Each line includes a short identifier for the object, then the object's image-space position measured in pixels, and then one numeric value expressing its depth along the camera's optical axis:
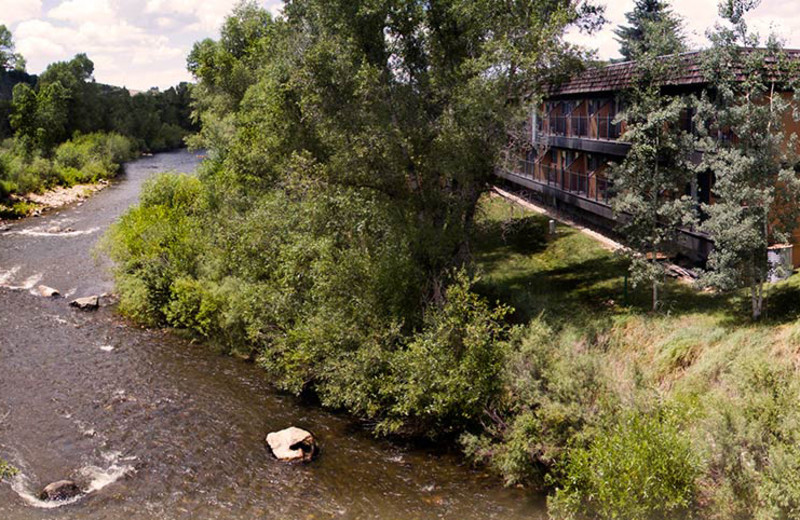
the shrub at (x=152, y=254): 31.30
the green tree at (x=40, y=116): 77.12
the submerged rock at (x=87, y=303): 33.16
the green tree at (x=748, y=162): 19.19
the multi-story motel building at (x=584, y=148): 24.86
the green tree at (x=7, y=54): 90.44
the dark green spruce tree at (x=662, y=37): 21.27
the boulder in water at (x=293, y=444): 19.89
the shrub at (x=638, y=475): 13.82
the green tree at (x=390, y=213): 20.11
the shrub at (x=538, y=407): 16.69
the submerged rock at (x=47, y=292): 34.79
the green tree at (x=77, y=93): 88.56
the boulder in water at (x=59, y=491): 17.84
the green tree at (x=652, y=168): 21.33
